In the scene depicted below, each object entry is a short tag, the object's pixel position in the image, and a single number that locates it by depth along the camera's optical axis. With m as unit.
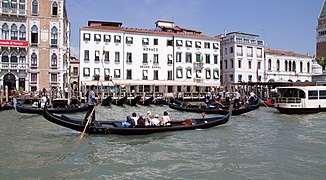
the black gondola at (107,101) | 22.00
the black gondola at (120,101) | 22.80
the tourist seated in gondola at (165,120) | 9.74
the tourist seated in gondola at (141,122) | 9.34
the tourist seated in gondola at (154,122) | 9.55
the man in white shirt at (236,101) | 16.29
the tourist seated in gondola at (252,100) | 17.24
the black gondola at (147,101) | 23.89
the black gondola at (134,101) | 23.24
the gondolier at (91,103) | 9.08
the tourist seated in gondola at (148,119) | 9.63
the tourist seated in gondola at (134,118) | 9.40
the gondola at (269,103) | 21.37
